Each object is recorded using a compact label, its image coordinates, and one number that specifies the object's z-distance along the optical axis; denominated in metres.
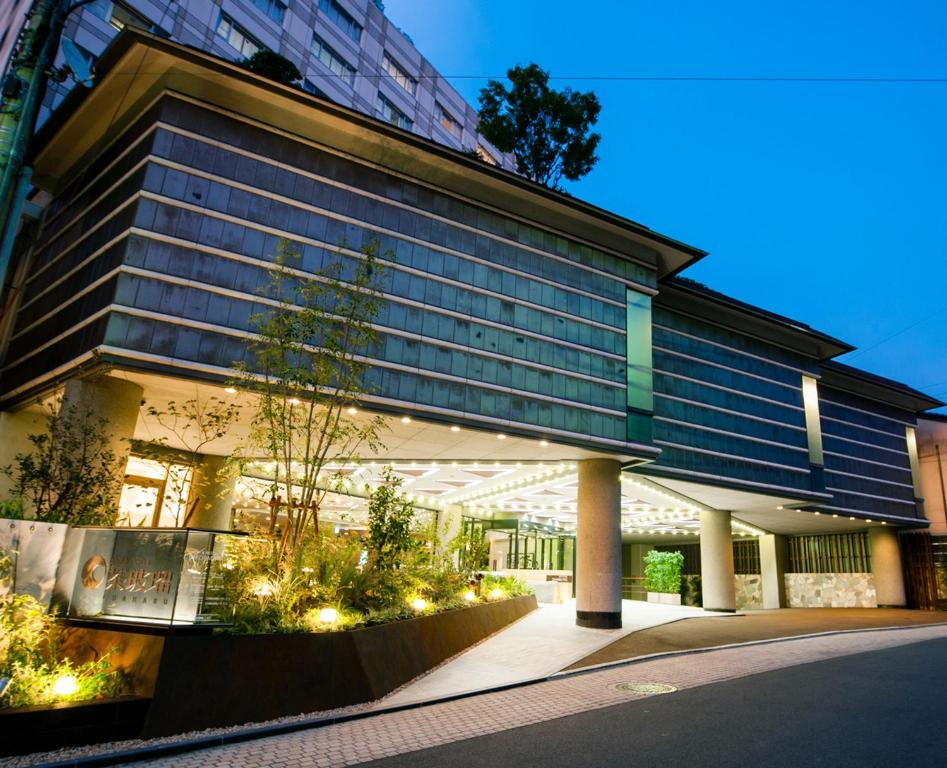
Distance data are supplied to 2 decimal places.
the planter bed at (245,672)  8.20
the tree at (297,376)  11.78
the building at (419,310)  16.52
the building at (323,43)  27.89
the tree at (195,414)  18.30
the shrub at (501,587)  21.99
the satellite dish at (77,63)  7.98
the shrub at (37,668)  7.66
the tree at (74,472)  13.61
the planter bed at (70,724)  7.09
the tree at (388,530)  13.16
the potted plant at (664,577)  35.44
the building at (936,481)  37.38
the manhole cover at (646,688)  11.30
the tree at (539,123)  33.34
